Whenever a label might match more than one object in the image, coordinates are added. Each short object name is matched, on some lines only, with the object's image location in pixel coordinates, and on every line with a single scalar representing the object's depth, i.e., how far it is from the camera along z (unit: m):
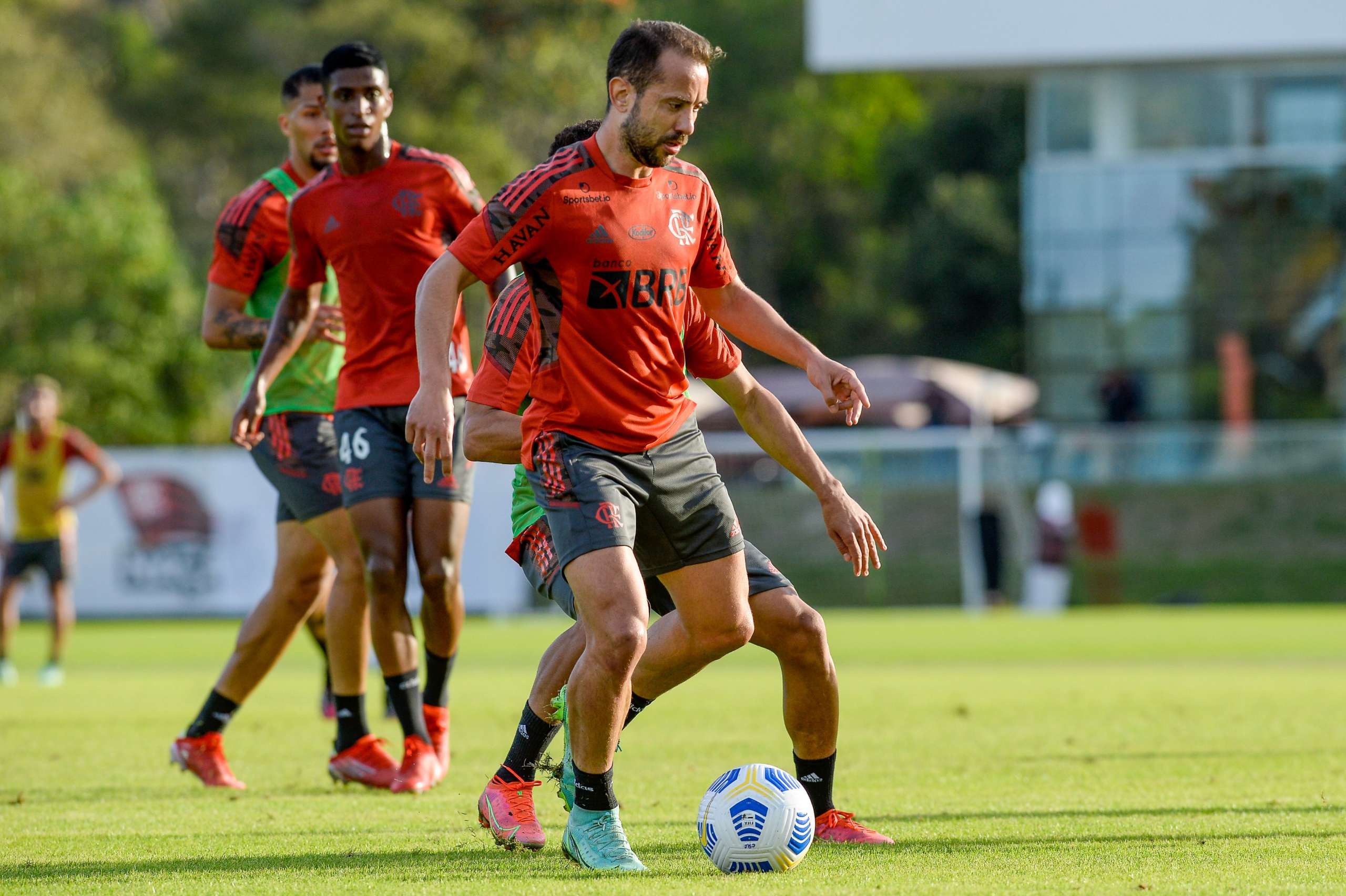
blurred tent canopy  67.12
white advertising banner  50.06
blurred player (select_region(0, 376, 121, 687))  30.64
